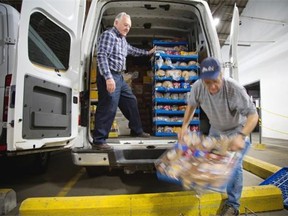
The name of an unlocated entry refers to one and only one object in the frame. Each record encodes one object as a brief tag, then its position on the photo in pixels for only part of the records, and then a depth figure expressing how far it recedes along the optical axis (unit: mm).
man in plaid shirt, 2725
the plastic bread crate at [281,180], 2792
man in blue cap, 1899
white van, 2008
